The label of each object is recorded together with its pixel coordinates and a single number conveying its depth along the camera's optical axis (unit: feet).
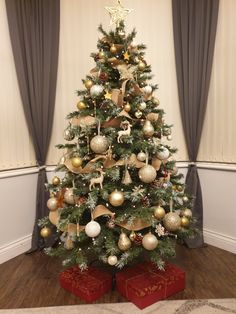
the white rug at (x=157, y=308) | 6.44
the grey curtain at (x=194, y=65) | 9.62
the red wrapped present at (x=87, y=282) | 6.94
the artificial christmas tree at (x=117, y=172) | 6.64
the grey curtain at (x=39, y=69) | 9.52
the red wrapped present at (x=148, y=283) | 6.64
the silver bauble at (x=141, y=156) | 6.77
